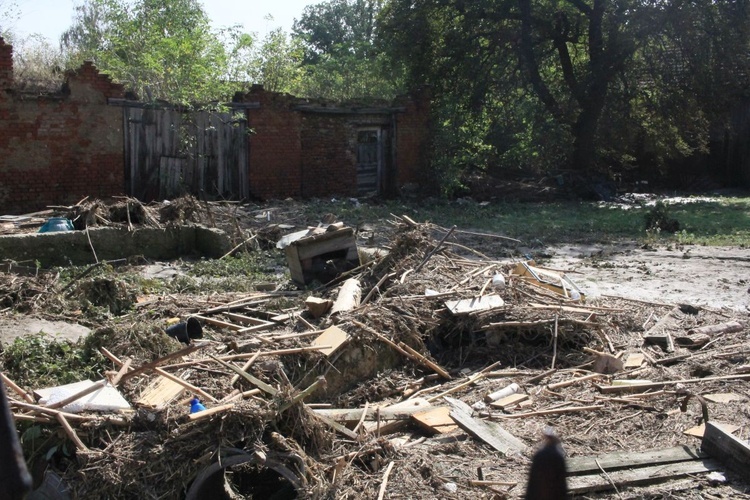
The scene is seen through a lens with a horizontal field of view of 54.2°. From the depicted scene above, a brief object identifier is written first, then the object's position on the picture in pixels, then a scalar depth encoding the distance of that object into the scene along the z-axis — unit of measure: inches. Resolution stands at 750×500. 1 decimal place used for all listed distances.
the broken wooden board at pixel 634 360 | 246.7
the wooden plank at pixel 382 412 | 199.2
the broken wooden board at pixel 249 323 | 248.2
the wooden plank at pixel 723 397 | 212.1
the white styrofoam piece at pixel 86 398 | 178.1
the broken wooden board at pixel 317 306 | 261.4
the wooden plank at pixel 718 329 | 278.4
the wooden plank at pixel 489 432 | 184.4
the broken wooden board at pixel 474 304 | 263.0
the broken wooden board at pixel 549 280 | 302.8
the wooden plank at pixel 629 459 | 169.3
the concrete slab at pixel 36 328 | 242.1
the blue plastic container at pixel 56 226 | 414.9
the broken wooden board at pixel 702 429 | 185.9
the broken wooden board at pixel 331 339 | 223.3
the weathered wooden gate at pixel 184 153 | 634.8
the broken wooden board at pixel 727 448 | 166.6
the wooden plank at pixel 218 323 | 253.8
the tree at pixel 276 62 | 956.6
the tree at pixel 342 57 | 1024.2
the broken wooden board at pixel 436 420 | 198.7
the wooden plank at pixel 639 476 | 162.6
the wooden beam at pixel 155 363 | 195.0
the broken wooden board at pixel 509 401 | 211.9
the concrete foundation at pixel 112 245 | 385.4
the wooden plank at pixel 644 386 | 221.1
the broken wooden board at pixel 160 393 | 182.4
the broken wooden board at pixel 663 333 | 267.0
